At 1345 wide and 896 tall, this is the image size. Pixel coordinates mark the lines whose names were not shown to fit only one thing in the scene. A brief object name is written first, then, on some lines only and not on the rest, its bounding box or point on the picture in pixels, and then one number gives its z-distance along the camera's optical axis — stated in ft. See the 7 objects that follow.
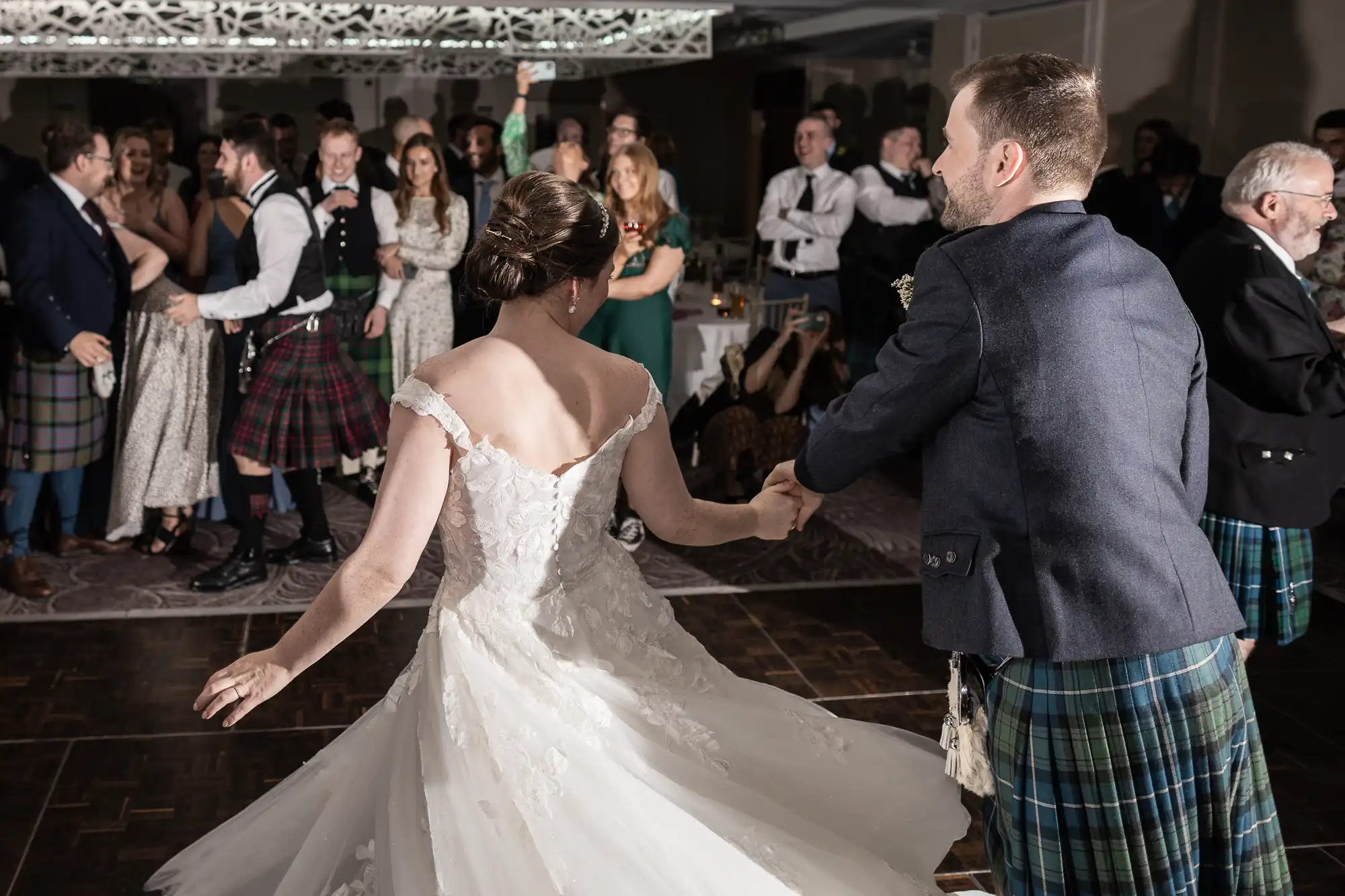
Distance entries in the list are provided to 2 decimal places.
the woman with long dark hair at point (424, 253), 19.74
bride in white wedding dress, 6.62
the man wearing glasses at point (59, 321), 15.02
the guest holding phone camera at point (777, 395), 19.85
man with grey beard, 10.41
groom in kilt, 5.98
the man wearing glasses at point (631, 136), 20.95
